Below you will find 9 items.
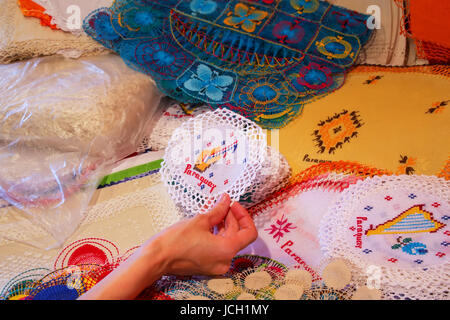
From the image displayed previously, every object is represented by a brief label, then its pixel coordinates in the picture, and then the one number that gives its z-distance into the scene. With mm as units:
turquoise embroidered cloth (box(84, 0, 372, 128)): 1031
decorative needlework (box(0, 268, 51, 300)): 791
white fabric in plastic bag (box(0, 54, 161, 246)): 962
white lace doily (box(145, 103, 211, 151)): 1082
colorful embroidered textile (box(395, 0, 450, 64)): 965
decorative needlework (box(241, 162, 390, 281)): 815
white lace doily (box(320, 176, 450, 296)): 704
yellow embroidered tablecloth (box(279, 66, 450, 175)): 824
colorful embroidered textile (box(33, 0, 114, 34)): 1169
